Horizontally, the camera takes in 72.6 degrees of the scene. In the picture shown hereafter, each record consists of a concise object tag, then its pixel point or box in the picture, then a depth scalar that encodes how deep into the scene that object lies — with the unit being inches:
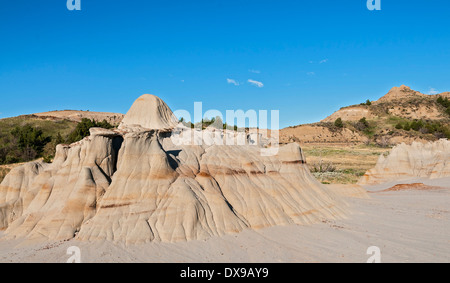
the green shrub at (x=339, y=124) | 3836.1
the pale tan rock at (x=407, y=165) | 1638.8
